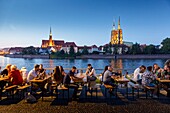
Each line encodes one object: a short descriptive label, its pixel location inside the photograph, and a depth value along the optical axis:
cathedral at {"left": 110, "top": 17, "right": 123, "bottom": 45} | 120.81
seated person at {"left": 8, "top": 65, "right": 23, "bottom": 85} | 7.20
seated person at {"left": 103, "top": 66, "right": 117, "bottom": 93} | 7.36
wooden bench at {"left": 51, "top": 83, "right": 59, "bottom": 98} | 6.90
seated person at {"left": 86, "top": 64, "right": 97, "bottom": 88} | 7.64
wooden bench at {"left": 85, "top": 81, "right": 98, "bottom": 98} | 7.62
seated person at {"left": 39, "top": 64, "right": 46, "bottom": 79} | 7.50
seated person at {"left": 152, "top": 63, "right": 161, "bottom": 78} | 8.70
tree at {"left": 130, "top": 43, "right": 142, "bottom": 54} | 107.89
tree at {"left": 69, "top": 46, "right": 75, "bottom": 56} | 114.50
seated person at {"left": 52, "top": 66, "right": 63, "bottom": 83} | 7.07
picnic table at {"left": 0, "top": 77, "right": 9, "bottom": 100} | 7.12
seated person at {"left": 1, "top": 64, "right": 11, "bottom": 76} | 8.15
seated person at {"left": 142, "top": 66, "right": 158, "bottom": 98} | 7.25
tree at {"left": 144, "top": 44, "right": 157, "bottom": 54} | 107.19
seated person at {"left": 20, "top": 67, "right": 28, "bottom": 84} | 8.58
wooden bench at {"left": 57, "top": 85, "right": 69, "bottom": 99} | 6.59
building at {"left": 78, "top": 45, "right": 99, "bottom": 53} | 144.23
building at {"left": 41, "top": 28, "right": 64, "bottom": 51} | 149.85
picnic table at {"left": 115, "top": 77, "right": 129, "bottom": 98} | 7.39
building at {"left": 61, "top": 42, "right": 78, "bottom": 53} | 142.12
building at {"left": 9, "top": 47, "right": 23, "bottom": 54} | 183.62
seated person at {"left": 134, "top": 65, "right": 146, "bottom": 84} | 8.18
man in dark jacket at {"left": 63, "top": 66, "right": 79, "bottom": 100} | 6.80
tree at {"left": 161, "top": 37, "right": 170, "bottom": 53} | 109.78
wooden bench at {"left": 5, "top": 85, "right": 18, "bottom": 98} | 6.55
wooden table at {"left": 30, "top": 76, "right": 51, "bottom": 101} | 6.90
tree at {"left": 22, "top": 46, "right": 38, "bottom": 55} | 140.04
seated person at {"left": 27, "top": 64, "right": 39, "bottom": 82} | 7.72
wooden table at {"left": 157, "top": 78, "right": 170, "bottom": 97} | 7.06
